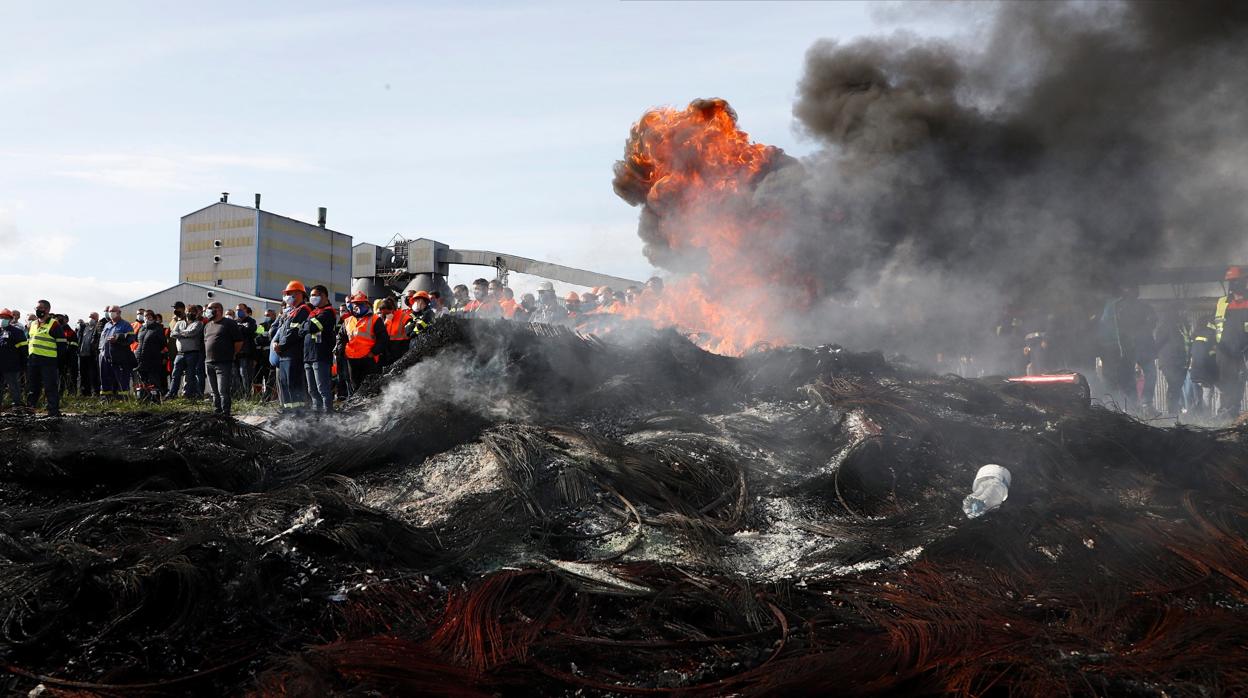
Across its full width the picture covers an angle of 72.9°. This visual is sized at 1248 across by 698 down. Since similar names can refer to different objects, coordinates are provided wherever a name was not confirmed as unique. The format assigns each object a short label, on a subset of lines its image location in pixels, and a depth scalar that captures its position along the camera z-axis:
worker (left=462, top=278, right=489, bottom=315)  15.73
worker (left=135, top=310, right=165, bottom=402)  15.78
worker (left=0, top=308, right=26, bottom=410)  13.30
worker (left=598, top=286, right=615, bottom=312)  17.11
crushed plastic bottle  6.23
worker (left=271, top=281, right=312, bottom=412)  11.73
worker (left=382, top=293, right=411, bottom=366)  12.88
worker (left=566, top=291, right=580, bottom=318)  15.42
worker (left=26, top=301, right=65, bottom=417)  12.99
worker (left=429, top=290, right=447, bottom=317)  14.55
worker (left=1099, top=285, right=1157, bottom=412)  13.67
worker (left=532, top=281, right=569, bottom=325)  15.30
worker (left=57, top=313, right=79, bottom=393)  17.42
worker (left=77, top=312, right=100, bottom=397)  18.48
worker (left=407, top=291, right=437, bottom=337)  13.00
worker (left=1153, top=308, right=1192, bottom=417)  13.12
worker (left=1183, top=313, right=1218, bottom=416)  12.26
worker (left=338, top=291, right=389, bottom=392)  12.12
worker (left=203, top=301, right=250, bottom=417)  12.23
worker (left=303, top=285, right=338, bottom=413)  11.43
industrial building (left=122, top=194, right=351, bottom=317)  33.69
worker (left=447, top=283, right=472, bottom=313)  15.97
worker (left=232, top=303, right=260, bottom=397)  15.31
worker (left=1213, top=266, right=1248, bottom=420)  12.01
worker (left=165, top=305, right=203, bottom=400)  14.70
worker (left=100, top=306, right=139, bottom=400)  16.33
